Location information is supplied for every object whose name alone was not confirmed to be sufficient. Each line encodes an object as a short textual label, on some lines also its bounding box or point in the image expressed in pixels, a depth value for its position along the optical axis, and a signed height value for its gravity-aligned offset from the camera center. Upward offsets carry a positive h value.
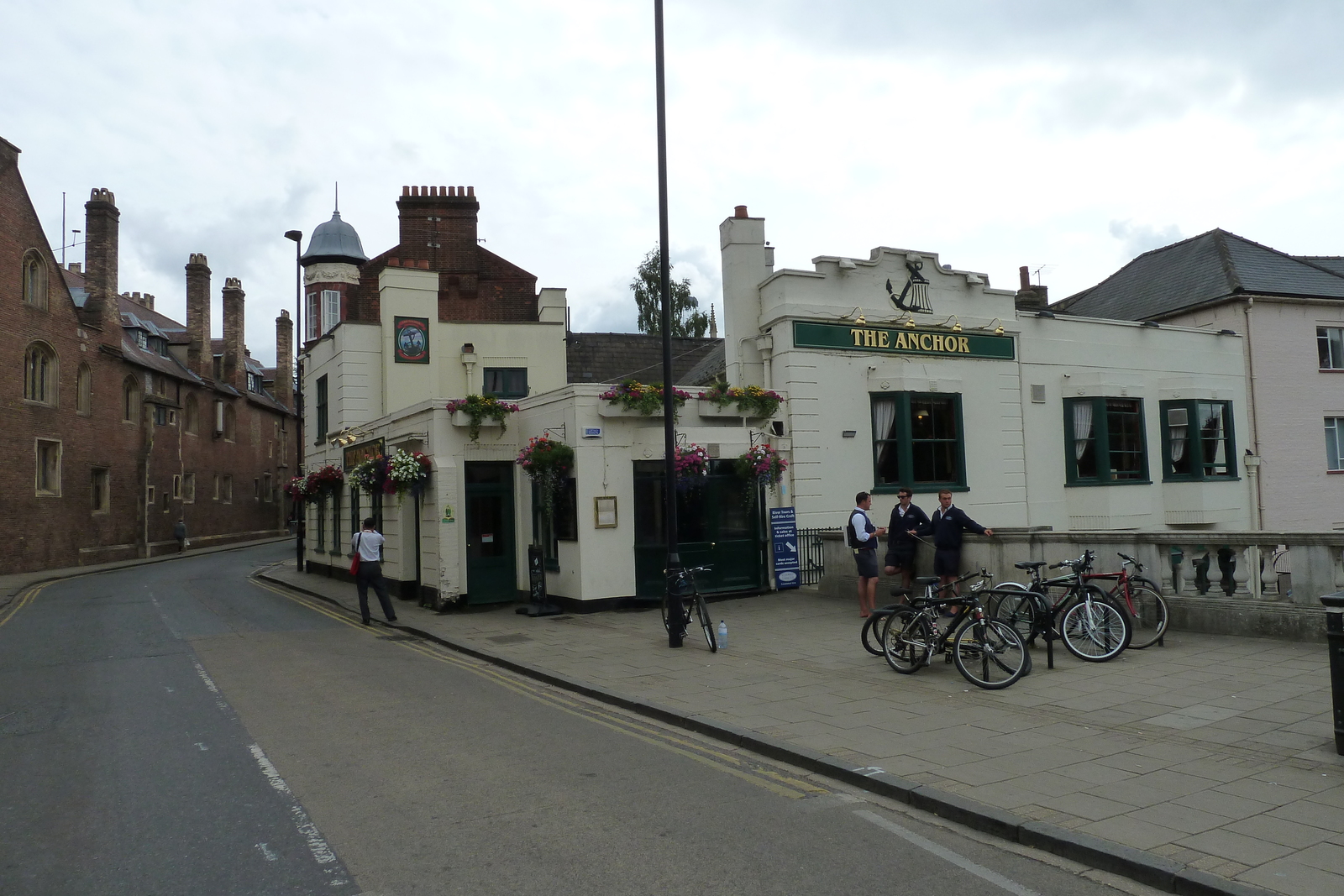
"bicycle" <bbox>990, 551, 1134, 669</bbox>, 9.57 -1.38
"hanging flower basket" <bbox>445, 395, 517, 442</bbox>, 16.73 +1.68
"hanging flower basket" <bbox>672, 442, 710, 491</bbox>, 15.11 +0.54
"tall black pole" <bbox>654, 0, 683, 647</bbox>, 11.89 +1.20
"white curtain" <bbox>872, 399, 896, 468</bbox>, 18.84 +1.50
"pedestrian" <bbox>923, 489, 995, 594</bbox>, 11.77 -0.64
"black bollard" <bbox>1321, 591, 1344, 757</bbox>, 5.92 -1.09
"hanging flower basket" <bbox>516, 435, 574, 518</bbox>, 15.56 +0.60
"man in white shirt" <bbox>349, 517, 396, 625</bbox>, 15.54 -0.99
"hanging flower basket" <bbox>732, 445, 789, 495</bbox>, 16.25 +0.49
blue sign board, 17.16 -1.02
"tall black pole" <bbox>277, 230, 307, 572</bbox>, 28.75 +5.16
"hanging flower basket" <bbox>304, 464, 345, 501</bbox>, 23.78 +0.61
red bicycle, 10.12 -1.38
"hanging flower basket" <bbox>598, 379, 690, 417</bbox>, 15.55 +1.70
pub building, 16.19 +1.38
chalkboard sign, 15.66 -1.35
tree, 43.72 +9.31
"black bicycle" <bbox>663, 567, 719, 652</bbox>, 11.48 -1.36
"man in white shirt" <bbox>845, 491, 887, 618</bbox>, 13.12 -0.85
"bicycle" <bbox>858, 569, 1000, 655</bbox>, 9.83 -1.57
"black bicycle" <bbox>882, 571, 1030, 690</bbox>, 8.70 -1.53
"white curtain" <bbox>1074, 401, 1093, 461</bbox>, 21.33 +1.35
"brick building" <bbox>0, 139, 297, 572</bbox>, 31.22 +4.13
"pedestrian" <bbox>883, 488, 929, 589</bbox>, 13.07 -0.63
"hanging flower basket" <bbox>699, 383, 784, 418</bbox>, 16.59 +1.75
